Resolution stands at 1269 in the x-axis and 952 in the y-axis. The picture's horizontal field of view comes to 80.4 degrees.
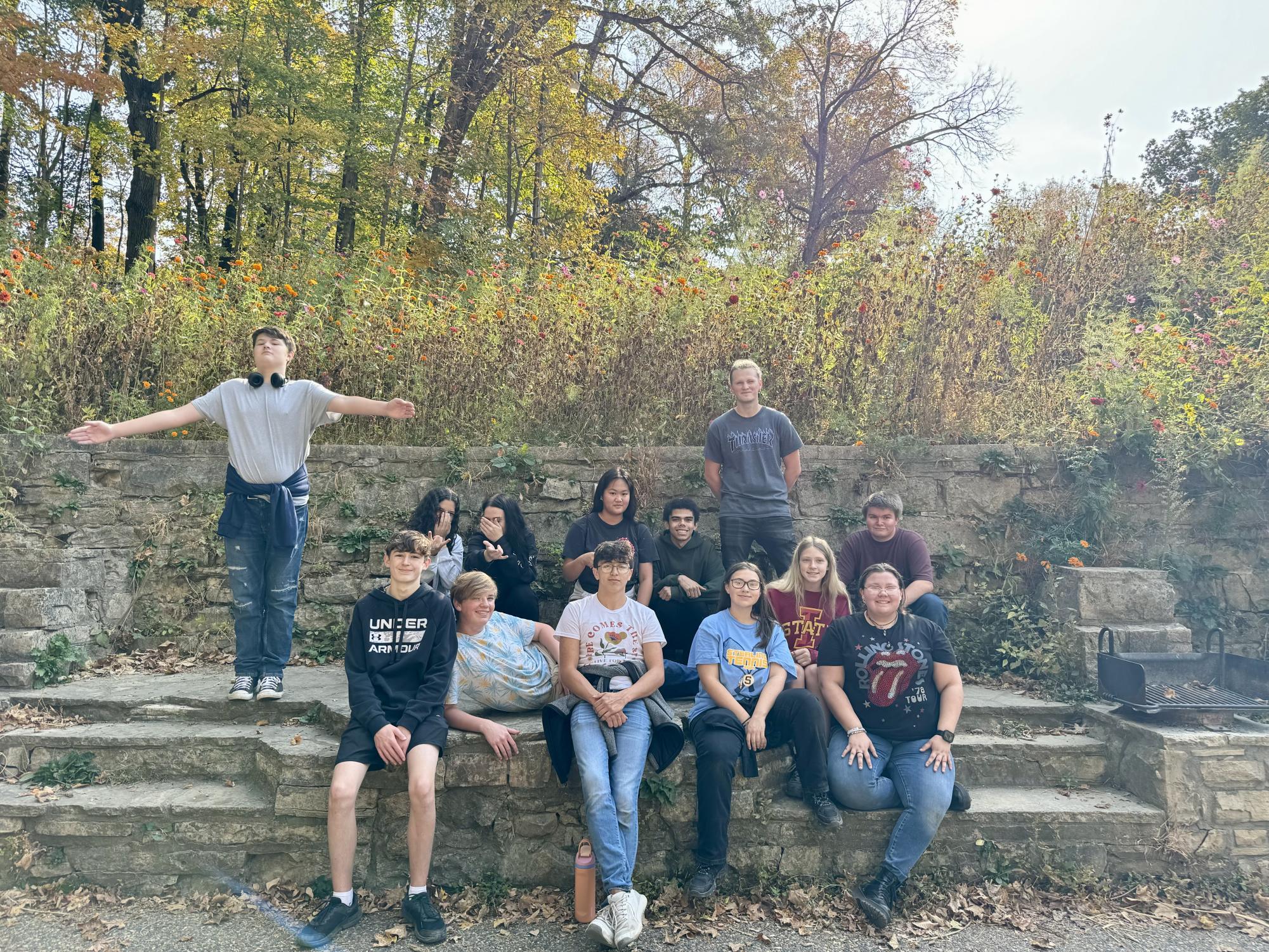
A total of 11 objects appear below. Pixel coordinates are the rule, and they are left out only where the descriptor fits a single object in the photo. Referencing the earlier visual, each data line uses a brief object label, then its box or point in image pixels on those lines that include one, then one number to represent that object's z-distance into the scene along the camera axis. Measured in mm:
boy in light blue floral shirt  3498
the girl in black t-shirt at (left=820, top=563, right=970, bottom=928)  3154
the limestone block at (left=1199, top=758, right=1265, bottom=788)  3463
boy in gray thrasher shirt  4445
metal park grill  3650
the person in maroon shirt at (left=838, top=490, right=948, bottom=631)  4203
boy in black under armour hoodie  2885
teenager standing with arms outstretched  3740
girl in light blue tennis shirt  3133
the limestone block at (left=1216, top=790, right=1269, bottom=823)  3430
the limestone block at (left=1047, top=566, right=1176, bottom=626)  4414
